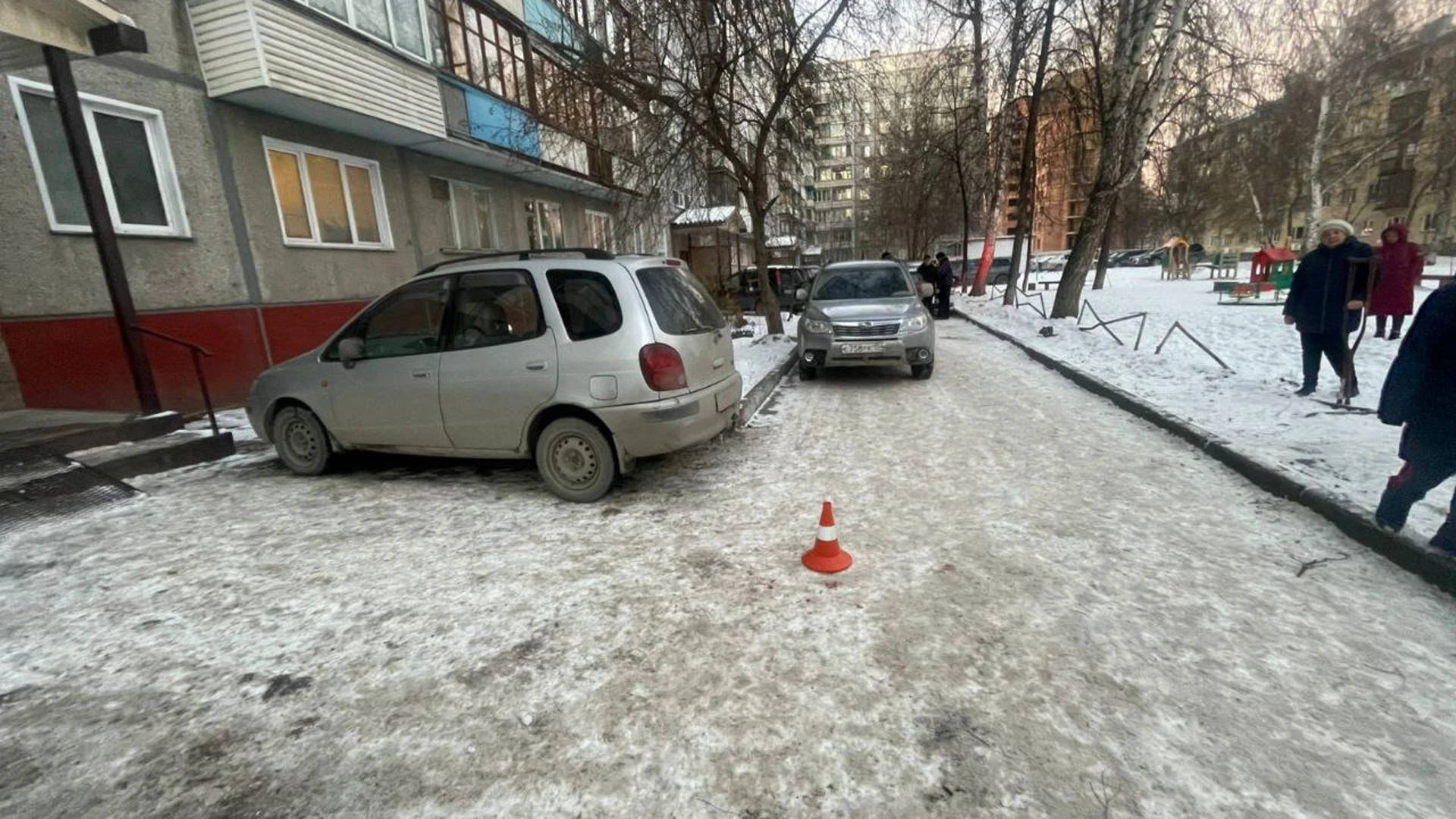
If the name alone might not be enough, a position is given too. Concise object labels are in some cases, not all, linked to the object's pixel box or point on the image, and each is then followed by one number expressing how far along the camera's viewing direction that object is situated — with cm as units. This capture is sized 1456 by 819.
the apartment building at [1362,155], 2611
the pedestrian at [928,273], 1822
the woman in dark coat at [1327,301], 591
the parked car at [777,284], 2102
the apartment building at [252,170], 651
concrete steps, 451
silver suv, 831
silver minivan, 434
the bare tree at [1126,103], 1137
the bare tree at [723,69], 1010
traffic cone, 335
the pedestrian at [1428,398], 298
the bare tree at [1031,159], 1681
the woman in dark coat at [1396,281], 900
